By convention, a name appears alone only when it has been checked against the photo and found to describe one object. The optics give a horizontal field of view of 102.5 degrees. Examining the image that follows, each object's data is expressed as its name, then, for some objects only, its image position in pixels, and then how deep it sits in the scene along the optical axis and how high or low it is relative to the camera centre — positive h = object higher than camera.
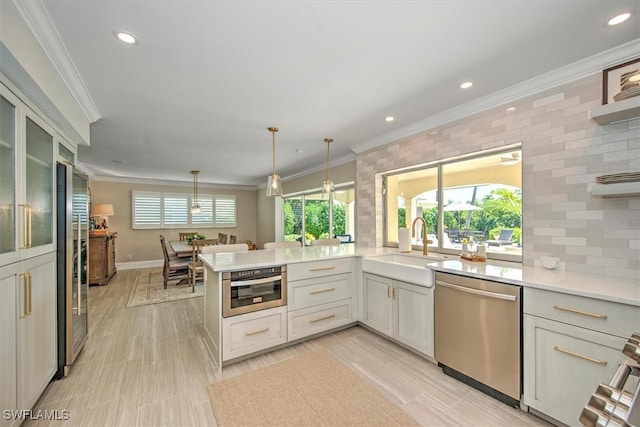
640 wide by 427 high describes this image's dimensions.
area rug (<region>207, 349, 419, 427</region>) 1.71 -1.38
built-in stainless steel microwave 2.30 -0.72
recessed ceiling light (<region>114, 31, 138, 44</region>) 1.63 +1.14
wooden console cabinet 5.15 -0.94
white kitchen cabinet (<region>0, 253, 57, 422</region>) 1.46 -0.76
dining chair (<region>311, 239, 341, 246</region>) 4.29 -0.49
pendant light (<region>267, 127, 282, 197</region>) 3.27 +0.36
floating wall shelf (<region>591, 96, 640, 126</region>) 1.62 +0.66
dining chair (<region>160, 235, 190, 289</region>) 4.92 -1.07
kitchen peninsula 1.49 -0.75
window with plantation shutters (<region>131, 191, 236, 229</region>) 7.38 +0.09
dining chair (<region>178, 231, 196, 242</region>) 7.18 -0.63
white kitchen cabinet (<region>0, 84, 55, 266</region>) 1.48 +0.21
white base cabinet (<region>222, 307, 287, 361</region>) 2.31 -1.12
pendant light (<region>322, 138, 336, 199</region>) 3.58 +0.35
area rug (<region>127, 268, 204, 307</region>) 4.25 -1.44
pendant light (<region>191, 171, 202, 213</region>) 7.39 +0.71
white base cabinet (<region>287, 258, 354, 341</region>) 2.68 -0.92
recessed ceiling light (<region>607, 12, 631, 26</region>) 1.50 +1.15
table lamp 6.01 +0.09
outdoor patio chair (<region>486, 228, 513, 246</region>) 2.56 -0.26
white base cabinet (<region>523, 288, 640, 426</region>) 1.44 -0.81
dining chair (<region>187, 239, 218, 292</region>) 4.64 -0.90
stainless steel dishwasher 1.81 -0.93
